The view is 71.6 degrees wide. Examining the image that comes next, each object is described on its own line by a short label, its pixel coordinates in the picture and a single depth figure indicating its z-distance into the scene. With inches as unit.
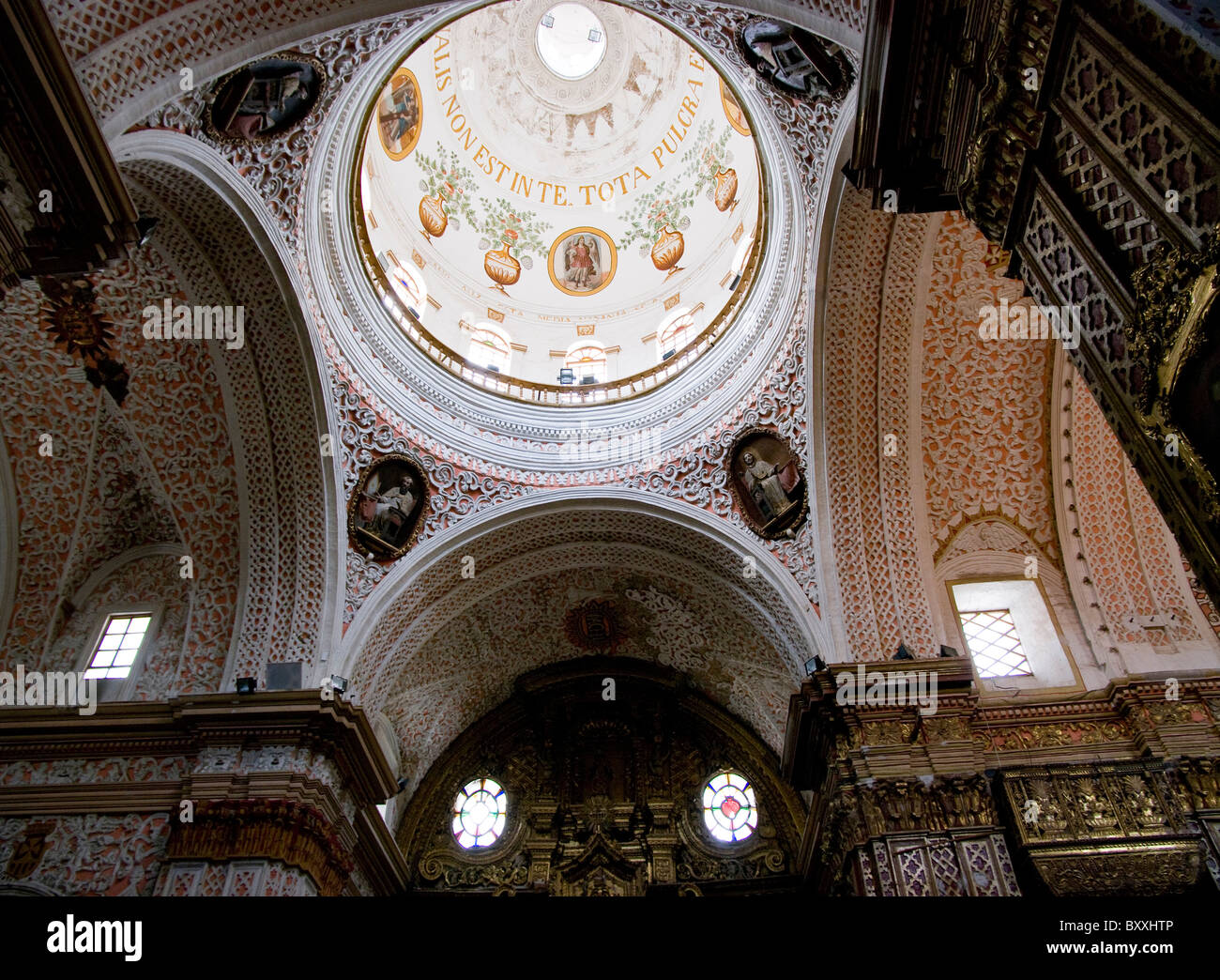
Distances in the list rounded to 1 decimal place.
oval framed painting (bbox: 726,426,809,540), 453.4
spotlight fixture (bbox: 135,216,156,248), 221.9
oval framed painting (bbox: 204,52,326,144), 345.4
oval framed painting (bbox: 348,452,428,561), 463.5
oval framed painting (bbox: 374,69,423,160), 549.3
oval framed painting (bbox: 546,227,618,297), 660.7
